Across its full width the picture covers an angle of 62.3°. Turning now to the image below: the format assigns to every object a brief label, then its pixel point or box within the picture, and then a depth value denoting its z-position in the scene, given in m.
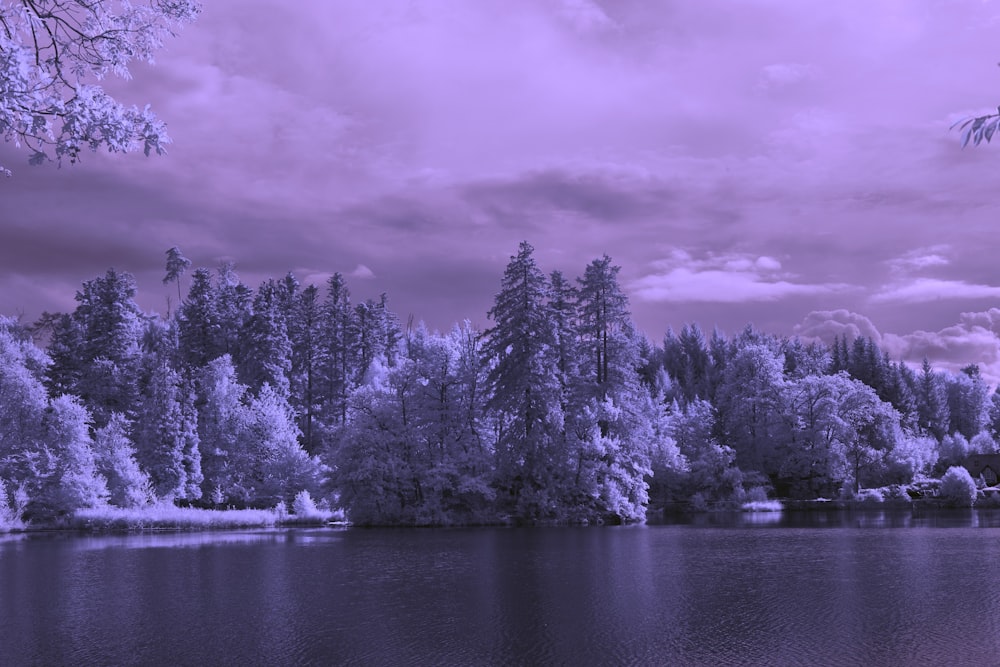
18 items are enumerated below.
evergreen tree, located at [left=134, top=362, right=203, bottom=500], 63.53
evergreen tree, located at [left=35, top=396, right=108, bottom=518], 54.59
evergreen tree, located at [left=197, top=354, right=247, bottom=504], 68.64
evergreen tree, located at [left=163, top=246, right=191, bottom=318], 107.94
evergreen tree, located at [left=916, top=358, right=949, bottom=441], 138.50
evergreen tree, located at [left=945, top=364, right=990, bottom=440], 147.88
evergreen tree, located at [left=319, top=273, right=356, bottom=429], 94.38
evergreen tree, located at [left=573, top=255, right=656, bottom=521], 58.41
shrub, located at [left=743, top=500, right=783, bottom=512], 75.56
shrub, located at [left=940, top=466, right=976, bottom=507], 78.06
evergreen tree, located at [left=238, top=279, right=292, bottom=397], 88.12
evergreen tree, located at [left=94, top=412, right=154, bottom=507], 58.41
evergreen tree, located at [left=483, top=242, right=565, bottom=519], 57.91
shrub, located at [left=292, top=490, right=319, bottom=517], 60.66
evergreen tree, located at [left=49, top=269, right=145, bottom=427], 71.38
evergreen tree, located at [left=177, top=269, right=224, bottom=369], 88.94
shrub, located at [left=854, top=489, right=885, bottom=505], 80.22
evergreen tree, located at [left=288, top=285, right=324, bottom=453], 90.44
